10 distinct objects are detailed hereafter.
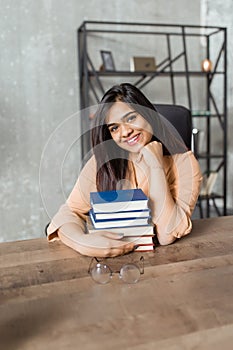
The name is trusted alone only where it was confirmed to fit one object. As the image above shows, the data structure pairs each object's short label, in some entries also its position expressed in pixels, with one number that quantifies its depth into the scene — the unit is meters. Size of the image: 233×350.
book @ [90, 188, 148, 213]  1.20
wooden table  0.73
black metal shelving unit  2.98
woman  1.29
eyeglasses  0.99
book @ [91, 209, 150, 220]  1.20
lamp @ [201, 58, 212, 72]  3.24
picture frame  3.01
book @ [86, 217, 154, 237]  1.20
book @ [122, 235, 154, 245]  1.21
